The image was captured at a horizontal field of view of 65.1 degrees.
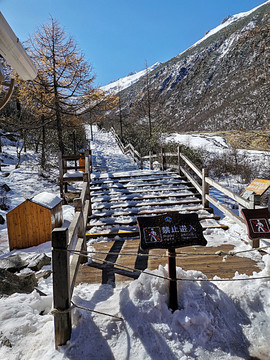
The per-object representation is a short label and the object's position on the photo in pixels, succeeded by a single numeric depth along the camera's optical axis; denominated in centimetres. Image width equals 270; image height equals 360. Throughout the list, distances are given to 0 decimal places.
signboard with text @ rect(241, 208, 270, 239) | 297
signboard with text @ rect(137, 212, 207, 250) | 238
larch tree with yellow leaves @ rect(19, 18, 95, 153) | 1032
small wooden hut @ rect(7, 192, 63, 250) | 627
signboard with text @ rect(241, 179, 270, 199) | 491
